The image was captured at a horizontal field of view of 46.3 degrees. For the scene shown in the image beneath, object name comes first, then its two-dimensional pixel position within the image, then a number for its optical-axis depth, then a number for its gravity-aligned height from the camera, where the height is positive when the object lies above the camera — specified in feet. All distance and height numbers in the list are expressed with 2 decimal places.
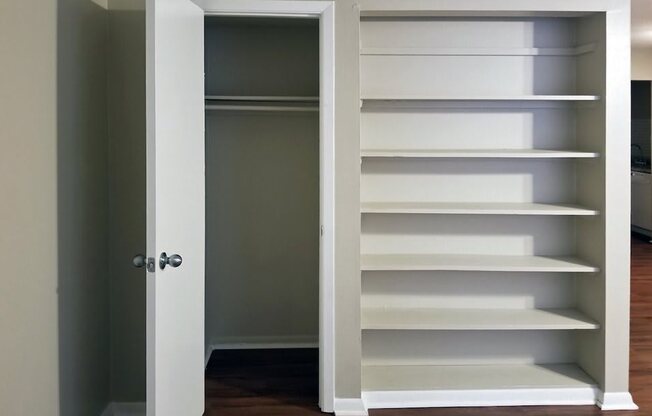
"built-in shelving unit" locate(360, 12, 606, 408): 13.56 +0.11
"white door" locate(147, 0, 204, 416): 9.87 -0.05
